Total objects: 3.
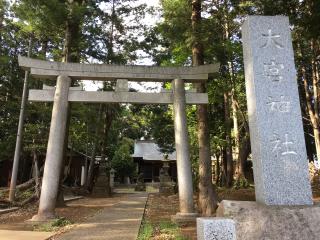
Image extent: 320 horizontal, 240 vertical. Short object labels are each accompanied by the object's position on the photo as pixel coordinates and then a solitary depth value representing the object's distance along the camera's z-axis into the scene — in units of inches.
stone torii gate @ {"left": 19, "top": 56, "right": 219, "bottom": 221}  394.0
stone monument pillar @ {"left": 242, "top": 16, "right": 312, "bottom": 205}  246.8
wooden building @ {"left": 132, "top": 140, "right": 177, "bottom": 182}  1629.2
